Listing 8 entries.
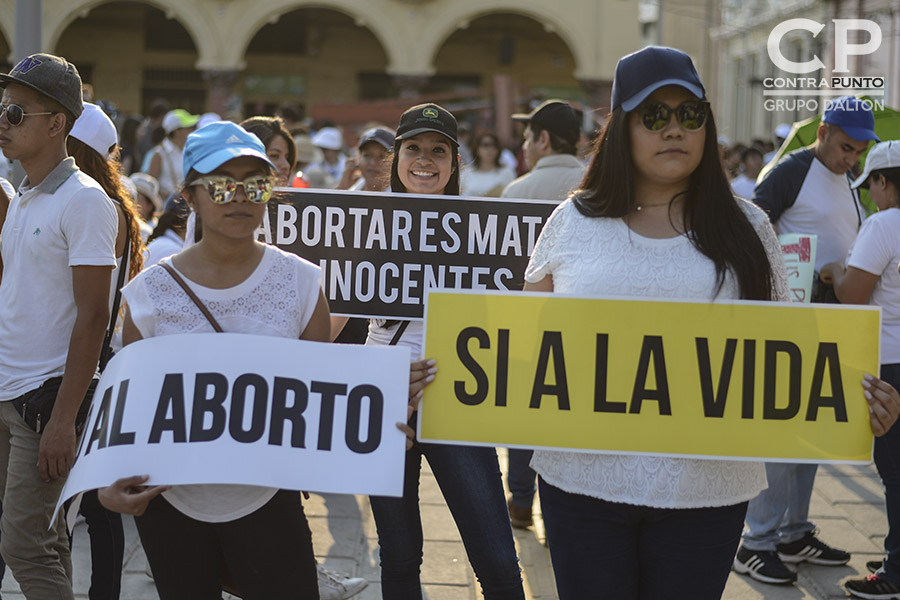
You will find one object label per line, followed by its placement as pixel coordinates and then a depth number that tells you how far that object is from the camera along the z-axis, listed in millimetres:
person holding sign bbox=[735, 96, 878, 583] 5074
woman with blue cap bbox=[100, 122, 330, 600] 2715
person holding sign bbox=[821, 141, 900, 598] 4508
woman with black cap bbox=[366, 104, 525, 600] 3424
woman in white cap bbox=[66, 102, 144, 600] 3717
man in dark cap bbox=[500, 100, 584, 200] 5738
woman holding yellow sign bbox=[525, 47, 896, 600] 2666
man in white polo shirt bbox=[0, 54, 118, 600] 3273
